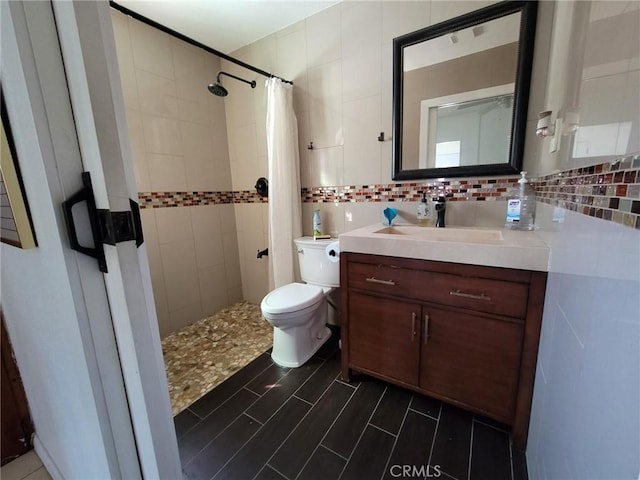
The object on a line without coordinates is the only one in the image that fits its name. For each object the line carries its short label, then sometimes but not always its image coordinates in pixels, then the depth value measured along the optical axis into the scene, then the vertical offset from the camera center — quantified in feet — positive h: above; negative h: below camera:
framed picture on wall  1.57 +0.04
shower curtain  5.98 +0.31
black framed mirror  4.16 +1.64
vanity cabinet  3.28 -1.98
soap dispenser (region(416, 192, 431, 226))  5.10 -0.44
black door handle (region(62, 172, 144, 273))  1.48 -0.14
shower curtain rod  3.92 +2.76
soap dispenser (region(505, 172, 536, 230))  4.16 -0.33
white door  1.34 -0.34
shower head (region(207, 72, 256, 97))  5.39 +2.20
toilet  4.97 -2.14
